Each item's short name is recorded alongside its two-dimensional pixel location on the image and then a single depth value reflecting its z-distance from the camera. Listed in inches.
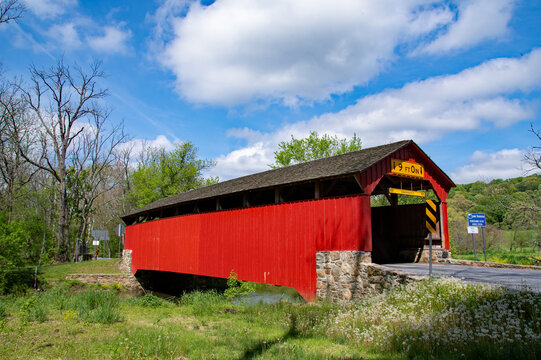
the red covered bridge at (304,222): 426.6
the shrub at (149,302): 563.7
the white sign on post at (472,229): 611.9
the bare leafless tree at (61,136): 1129.4
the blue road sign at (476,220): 611.2
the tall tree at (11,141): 1085.8
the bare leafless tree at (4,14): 796.0
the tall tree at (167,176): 1430.9
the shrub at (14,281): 654.5
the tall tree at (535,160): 655.8
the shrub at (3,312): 385.0
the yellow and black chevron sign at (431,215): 330.0
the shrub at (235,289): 493.8
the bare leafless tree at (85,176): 1326.3
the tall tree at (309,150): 1381.6
